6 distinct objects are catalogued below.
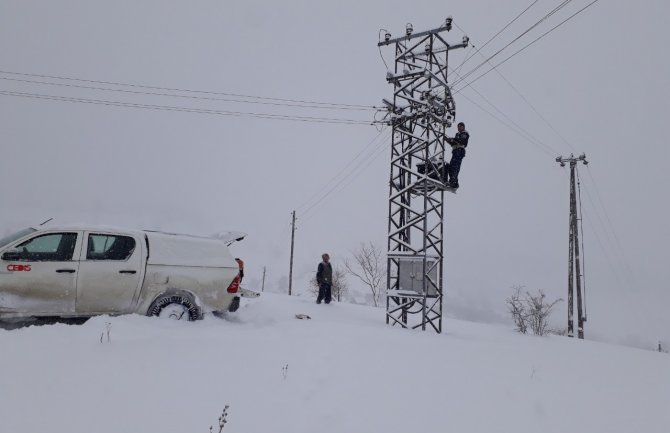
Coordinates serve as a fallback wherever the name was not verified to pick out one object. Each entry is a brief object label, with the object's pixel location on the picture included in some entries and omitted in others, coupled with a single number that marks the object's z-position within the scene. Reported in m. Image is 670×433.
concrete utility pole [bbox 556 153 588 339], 17.08
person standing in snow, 12.69
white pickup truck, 5.88
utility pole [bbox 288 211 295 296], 37.43
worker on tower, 11.05
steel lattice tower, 10.57
